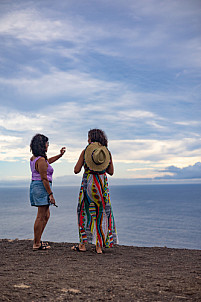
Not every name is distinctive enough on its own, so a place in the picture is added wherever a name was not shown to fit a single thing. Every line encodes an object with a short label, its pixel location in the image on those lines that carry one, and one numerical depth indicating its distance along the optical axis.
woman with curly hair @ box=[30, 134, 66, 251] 6.46
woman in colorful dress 6.47
